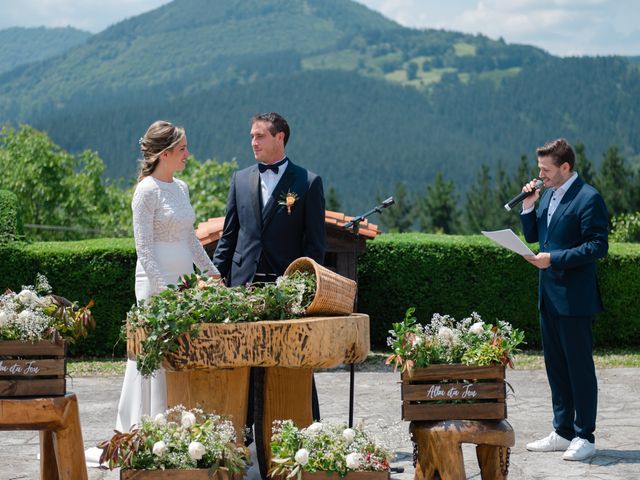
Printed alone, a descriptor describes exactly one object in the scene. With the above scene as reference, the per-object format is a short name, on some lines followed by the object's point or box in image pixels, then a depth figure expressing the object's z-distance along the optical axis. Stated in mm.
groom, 6383
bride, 6102
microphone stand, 6070
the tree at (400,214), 70000
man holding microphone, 6566
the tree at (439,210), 65938
